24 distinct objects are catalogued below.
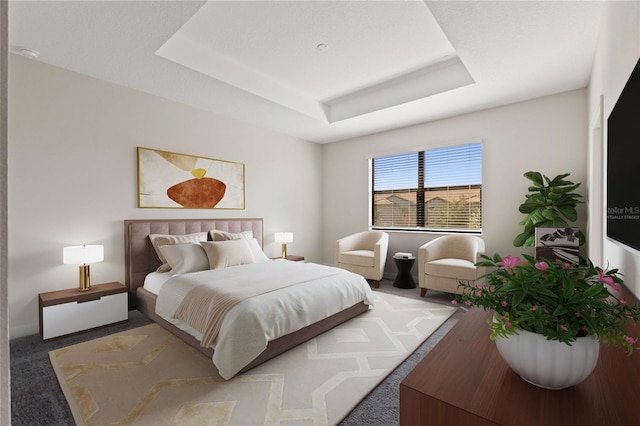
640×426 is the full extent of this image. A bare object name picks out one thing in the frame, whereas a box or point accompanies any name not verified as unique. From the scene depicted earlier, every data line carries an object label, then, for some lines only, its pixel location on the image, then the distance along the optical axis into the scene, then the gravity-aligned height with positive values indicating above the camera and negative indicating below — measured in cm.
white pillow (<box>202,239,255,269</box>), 339 -49
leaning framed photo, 315 -33
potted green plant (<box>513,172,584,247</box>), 329 +9
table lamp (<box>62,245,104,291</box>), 279 -44
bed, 233 -72
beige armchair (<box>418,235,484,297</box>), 363 -64
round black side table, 446 -90
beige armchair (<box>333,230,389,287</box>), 444 -65
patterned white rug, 172 -117
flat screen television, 111 +21
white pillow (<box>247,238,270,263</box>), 390 -54
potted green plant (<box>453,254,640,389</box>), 77 -28
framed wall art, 364 +43
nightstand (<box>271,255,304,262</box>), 486 -76
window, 445 +40
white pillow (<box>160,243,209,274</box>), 324 -52
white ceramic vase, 79 -40
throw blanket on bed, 221 -67
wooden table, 73 -50
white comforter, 208 -80
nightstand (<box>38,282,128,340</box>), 266 -94
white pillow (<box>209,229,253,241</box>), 392 -32
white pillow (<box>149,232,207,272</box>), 338 -35
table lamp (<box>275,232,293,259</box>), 482 -42
